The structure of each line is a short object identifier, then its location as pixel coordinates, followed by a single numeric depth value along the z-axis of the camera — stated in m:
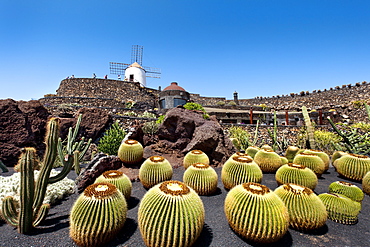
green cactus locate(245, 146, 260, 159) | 7.94
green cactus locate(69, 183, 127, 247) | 2.83
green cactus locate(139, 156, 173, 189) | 5.06
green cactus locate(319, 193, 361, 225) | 3.70
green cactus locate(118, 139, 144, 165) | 6.68
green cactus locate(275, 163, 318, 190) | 4.78
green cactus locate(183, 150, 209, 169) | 6.24
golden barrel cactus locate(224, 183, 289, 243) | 2.83
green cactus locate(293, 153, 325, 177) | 6.12
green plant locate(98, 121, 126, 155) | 9.13
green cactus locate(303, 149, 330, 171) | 6.99
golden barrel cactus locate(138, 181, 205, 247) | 2.62
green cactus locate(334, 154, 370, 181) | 5.85
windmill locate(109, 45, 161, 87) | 44.16
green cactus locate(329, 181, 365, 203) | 4.27
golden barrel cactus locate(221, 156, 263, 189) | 4.69
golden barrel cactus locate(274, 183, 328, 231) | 3.28
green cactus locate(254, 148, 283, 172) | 6.59
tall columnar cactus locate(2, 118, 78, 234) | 3.18
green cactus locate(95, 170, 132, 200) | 4.21
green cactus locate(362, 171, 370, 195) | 4.99
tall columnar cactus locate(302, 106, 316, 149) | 10.18
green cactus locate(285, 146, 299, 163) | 8.16
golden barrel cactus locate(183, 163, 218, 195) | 4.65
